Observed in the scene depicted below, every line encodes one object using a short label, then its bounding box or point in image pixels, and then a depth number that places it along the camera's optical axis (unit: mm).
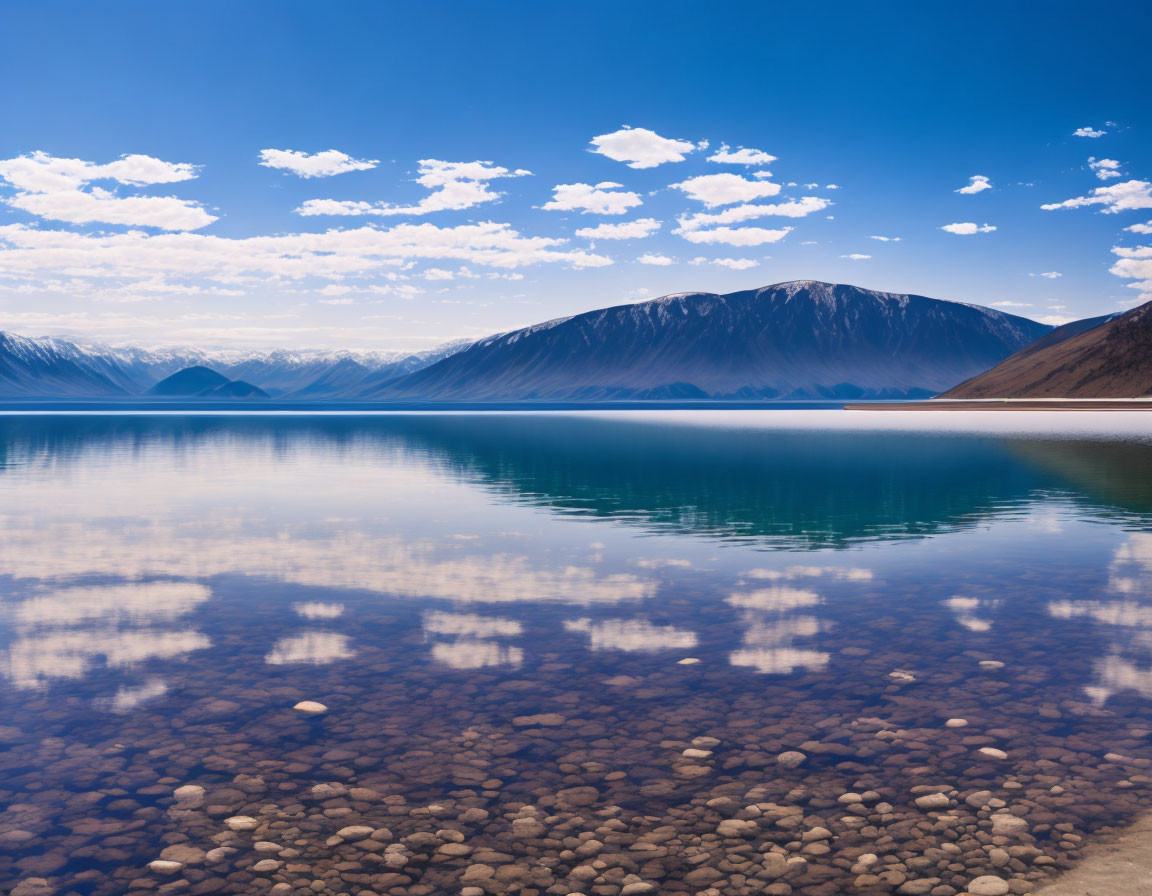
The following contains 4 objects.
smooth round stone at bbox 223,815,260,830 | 9570
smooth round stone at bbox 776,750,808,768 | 11109
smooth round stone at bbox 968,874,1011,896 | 8281
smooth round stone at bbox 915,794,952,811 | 9925
